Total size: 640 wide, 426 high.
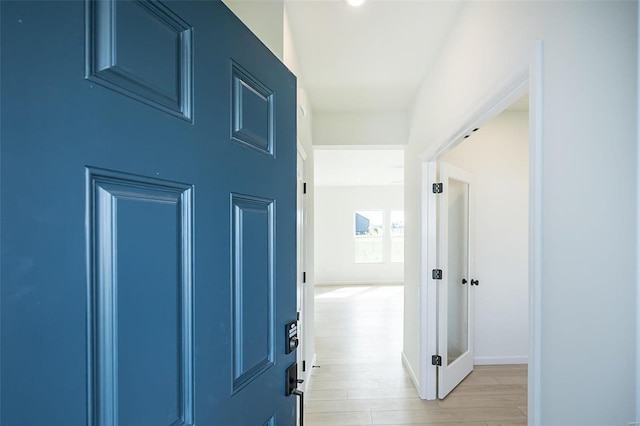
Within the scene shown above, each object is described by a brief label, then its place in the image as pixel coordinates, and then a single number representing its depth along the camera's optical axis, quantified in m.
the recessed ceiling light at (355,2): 1.72
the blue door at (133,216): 0.44
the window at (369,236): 9.73
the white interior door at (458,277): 3.19
